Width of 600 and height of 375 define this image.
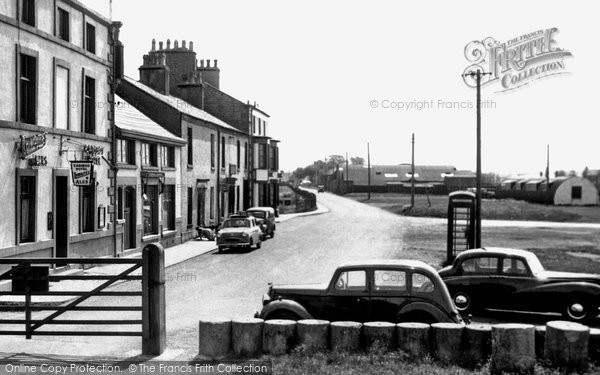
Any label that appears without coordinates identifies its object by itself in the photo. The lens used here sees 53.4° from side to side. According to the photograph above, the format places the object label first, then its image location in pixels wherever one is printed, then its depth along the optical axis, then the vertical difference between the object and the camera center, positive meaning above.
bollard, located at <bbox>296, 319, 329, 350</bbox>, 8.84 -2.25
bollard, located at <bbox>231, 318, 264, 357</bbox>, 8.94 -2.32
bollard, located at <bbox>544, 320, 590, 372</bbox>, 8.12 -2.24
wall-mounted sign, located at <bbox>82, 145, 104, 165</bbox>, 20.44 +1.08
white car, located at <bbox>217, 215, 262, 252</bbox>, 26.67 -2.24
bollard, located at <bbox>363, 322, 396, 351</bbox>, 8.73 -2.24
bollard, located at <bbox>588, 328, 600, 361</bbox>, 8.27 -2.27
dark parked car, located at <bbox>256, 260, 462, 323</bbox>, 9.86 -1.92
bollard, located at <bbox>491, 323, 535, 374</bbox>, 8.23 -2.32
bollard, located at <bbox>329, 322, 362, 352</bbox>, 8.79 -2.26
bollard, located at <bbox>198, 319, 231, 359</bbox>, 8.96 -2.33
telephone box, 21.98 -0.99
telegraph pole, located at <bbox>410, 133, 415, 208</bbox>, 61.09 +3.70
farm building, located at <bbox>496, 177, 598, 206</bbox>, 70.38 -1.02
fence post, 9.05 -1.76
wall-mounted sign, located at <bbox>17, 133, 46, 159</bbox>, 16.62 +1.14
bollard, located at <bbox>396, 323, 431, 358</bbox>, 8.60 -2.27
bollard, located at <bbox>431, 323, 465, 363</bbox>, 8.54 -2.29
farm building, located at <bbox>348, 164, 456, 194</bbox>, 120.50 +1.97
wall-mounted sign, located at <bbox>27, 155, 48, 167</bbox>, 17.14 +0.68
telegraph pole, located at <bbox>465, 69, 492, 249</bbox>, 22.83 +0.70
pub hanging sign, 18.59 +0.38
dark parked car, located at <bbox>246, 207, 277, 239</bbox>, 33.09 -1.99
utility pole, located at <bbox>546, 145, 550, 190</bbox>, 77.07 +2.69
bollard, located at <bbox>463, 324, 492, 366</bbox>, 8.55 -2.31
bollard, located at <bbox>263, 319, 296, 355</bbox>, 8.87 -2.29
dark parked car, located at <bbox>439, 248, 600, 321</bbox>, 12.28 -2.20
